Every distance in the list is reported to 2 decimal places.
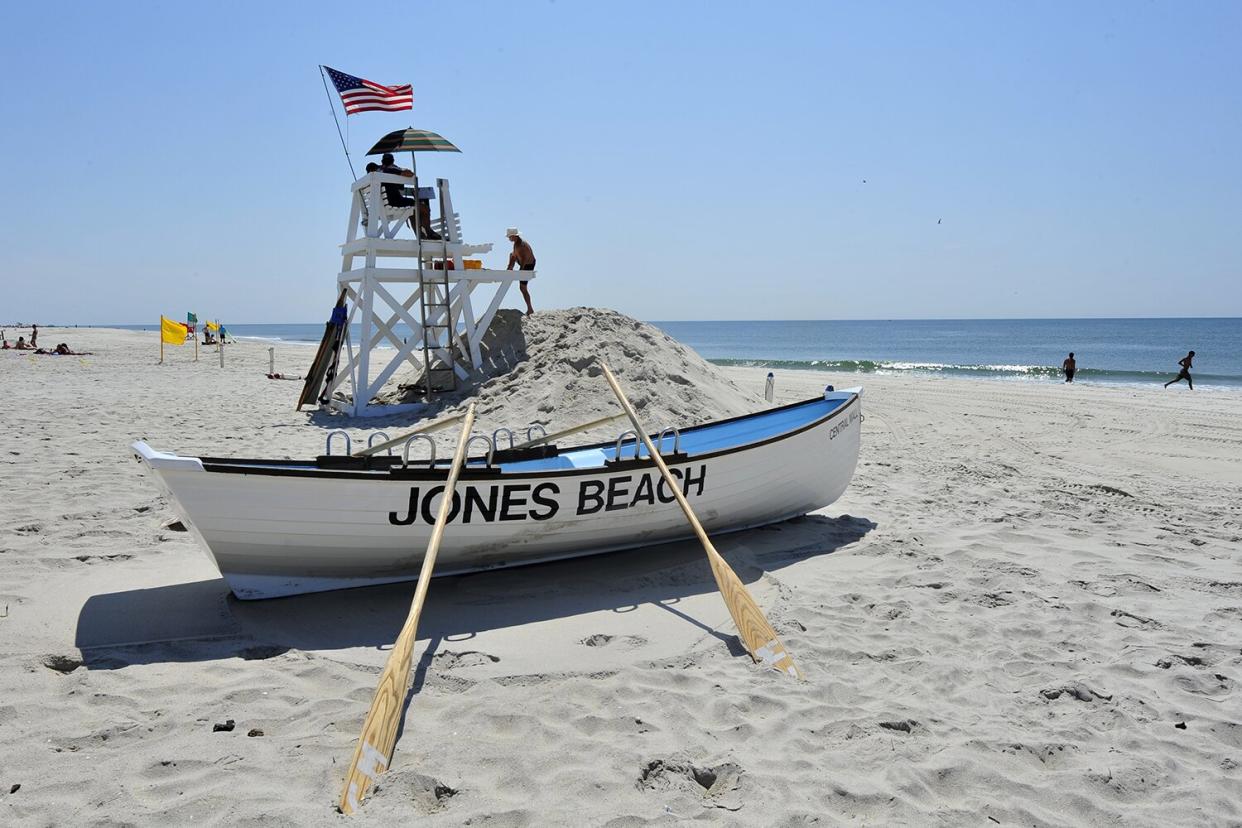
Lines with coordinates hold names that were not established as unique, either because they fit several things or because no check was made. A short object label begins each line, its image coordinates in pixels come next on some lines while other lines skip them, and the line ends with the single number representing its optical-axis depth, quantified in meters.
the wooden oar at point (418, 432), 5.84
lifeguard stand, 12.25
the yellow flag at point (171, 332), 25.30
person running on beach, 22.34
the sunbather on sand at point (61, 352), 28.28
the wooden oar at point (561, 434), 6.73
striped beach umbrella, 12.03
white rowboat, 4.76
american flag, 11.50
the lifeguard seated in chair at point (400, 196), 12.27
